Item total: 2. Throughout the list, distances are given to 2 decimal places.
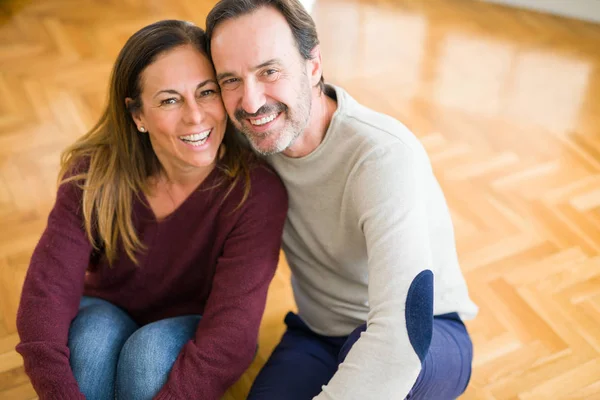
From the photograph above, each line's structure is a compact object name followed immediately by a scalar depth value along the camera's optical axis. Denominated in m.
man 1.53
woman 1.69
